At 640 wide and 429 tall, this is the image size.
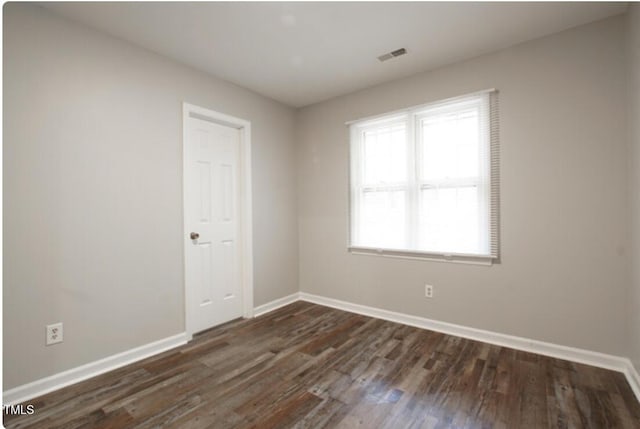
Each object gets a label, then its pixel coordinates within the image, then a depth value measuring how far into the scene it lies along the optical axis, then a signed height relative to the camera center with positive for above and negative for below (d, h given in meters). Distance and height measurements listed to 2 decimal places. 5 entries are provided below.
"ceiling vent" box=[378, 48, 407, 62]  2.59 +1.42
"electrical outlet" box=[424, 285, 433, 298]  2.97 -0.80
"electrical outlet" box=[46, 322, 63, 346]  2.00 -0.81
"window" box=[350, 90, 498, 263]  2.68 +0.31
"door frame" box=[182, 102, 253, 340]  3.36 -0.05
